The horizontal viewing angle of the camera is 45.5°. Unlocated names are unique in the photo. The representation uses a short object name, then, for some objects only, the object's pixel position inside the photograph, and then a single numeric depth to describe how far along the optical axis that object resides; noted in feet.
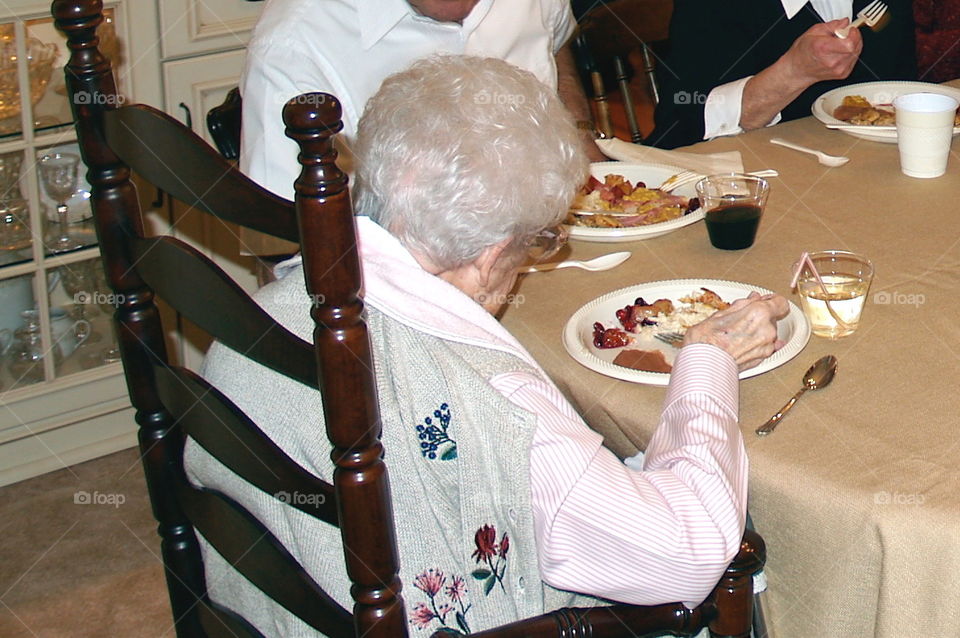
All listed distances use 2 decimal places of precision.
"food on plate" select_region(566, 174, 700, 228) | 5.38
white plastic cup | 5.53
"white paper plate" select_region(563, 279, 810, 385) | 4.07
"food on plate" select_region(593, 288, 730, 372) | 4.46
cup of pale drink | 4.25
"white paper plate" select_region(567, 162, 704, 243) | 5.21
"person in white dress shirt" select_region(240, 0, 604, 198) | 5.84
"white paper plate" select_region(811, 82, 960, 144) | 6.59
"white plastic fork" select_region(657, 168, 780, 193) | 5.70
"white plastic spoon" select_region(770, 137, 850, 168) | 5.88
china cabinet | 7.75
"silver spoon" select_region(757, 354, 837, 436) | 3.82
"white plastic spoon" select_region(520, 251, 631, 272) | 5.02
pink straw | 4.26
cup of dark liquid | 4.98
